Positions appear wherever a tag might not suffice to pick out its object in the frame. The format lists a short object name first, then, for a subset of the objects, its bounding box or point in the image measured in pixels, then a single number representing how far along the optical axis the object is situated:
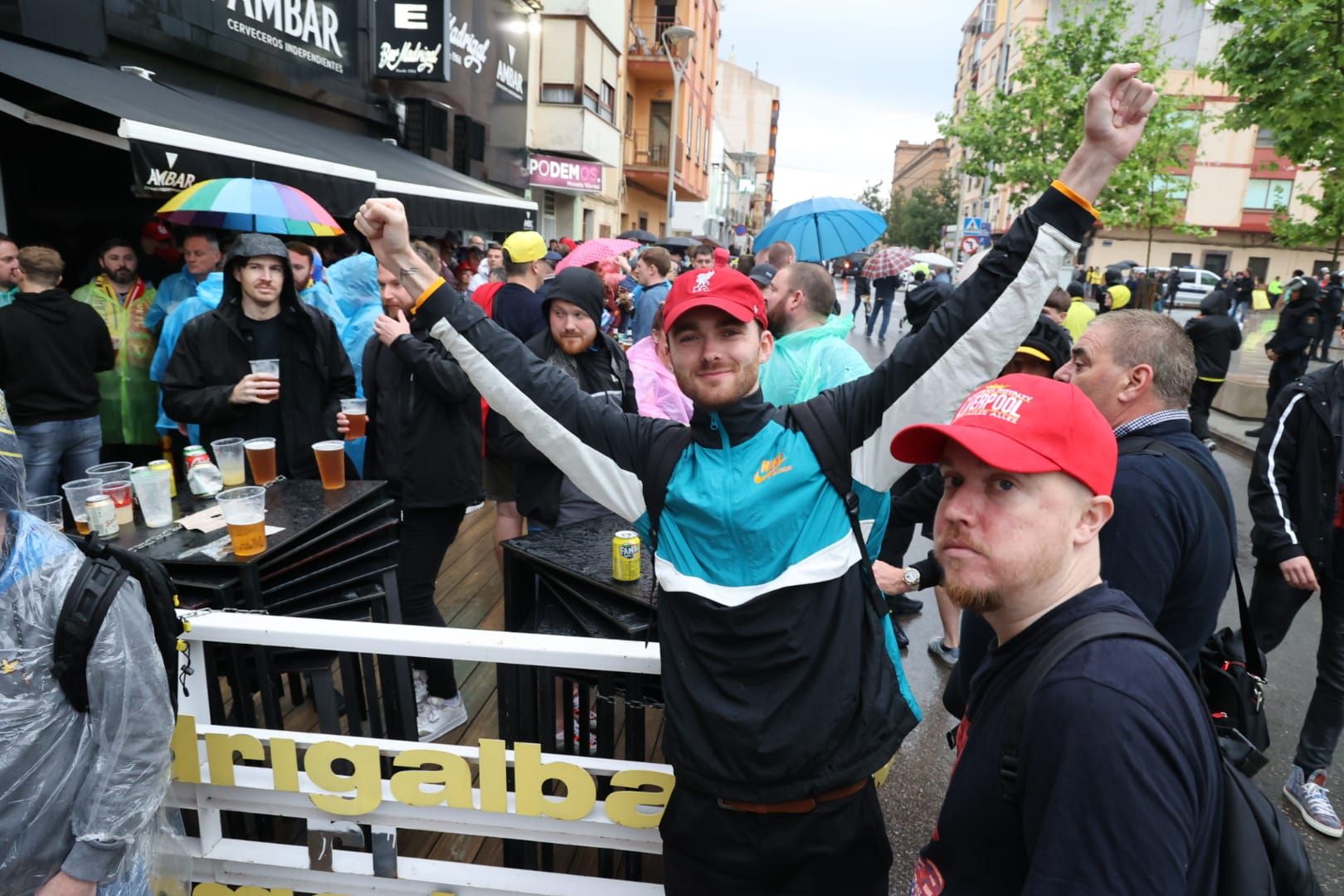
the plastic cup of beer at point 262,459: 3.20
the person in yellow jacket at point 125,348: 5.36
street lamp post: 20.85
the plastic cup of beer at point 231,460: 3.14
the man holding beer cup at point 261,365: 3.53
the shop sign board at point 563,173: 18.98
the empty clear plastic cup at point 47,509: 2.52
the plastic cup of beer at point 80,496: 2.64
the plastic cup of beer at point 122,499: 2.77
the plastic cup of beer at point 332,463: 3.18
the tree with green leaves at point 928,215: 65.06
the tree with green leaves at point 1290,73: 7.66
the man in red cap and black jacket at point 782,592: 1.70
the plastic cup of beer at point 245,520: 2.50
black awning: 5.40
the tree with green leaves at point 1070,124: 19.91
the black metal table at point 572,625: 2.45
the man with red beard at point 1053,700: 1.03
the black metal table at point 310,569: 2.54
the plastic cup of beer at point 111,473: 2.87
